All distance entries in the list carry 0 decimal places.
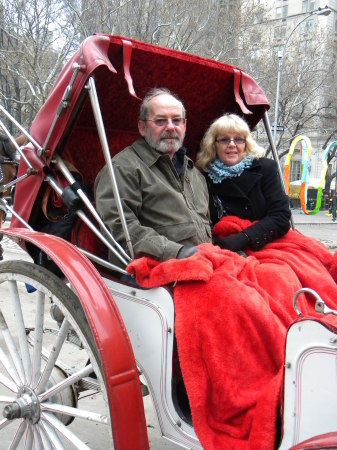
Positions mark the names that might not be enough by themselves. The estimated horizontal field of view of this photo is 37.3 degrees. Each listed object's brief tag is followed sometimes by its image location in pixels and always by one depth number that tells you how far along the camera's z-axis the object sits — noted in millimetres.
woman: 2844
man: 2193
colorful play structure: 18484
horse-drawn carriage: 1698
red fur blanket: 1672
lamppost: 18969
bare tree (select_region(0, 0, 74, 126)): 15266
